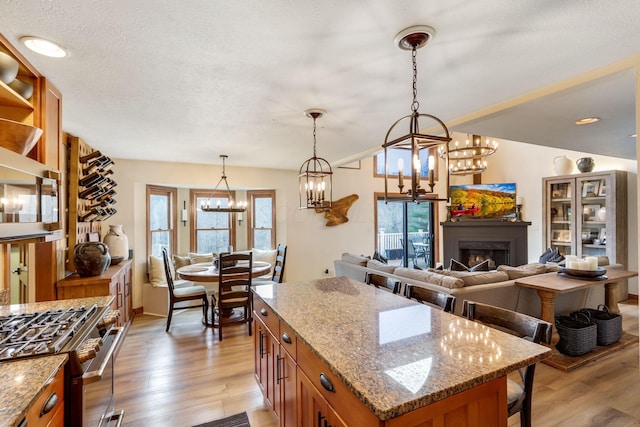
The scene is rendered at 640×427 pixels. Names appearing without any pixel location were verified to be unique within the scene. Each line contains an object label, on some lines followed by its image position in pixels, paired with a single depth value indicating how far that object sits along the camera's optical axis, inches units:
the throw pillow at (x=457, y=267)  169.9
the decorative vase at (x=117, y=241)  157.8
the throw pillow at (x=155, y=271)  189.9
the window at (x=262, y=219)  237.0
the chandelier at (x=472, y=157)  192.9
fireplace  253.9
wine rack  130.3
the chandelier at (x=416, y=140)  56.7
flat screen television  268.8
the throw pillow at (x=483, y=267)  156.9
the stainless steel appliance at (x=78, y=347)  53.6
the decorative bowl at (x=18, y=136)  61.7
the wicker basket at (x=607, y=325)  131.5
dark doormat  87.4
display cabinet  203.8
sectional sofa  119.2
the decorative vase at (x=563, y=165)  235.0
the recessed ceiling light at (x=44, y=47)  61.8
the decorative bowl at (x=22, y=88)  72.8
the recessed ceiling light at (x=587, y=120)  109.9
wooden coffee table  117.1
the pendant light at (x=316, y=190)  105.3
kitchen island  41.3
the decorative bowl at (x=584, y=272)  128.2
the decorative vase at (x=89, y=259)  121.0
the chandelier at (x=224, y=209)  169.5
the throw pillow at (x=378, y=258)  189.5
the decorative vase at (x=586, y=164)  221.3
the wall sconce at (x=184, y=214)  223.0
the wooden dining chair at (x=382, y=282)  95.7
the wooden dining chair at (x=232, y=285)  148.3
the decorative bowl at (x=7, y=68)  61.7
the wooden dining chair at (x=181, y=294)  157.2
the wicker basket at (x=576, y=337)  121.9
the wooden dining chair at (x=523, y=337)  57.0
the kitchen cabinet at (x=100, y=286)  114.1
